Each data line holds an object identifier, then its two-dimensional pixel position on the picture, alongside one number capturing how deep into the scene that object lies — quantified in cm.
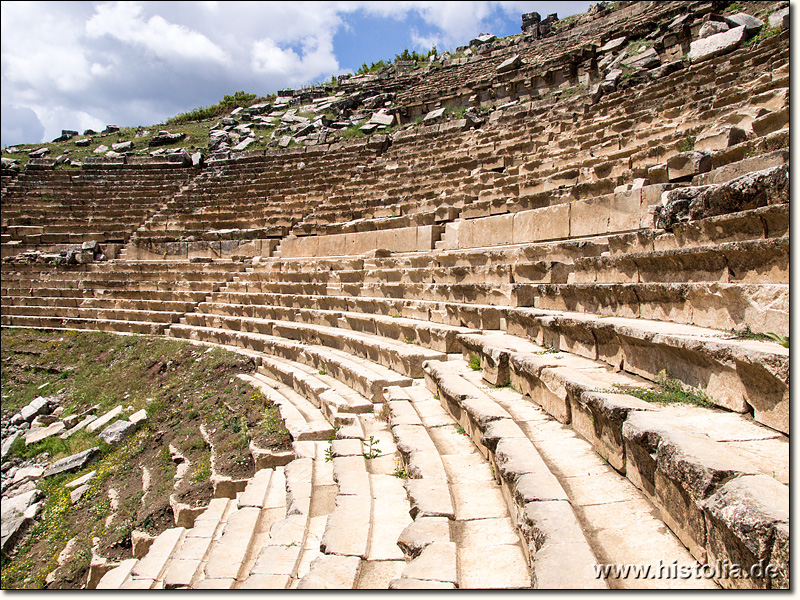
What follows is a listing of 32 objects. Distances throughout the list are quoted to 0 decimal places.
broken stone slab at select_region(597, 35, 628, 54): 1682
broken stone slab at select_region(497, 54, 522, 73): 2036
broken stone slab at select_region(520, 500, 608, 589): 184
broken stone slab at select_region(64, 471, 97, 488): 695
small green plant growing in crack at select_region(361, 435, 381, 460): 407
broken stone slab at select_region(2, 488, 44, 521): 681
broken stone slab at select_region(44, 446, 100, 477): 749
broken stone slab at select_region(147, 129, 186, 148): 2748
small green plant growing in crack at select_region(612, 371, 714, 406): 284
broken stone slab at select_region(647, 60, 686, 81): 1263
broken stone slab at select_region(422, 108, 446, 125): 2011
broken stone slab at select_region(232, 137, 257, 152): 2445
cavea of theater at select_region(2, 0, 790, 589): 227
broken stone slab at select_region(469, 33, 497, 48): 2889
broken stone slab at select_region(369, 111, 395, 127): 2227
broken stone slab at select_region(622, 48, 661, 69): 1410
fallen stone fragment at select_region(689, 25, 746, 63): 1200
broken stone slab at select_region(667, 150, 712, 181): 614
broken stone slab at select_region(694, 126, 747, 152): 646
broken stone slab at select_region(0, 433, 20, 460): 890
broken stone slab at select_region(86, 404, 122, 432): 865
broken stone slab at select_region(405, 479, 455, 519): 275
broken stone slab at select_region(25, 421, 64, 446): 895
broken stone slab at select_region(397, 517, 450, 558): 247
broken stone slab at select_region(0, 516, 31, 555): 621
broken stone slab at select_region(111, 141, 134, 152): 2733
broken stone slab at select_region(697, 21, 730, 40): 1305
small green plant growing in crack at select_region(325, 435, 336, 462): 454
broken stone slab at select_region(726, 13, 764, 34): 1215
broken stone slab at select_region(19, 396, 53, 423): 997
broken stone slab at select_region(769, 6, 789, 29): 1111
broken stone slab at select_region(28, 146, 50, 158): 2664
